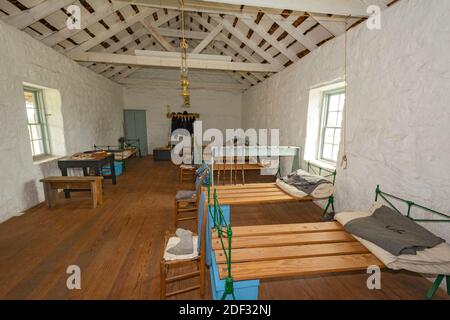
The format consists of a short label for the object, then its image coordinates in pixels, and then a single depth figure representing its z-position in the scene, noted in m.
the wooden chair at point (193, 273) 1.56
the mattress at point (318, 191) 2.67
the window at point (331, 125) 3.42
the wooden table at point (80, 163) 3.77
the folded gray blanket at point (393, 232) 1.50
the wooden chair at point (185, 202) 2.80
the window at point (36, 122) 3.80
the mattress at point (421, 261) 1.43
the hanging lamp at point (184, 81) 3.08
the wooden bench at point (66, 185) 3.38
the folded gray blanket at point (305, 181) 2.79
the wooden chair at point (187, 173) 4.88
